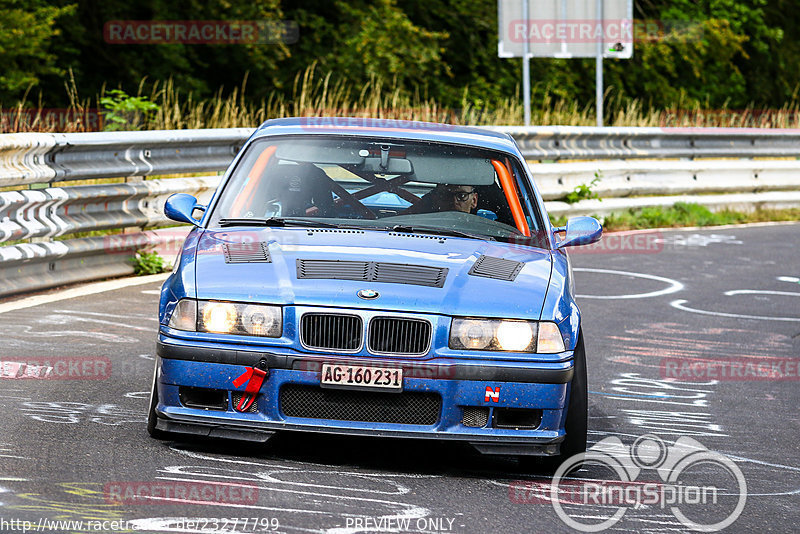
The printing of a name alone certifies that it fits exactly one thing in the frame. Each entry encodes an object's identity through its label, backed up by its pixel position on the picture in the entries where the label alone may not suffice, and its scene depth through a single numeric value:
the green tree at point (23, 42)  49.84
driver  12.70
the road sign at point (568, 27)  41.31
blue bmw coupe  9.96
